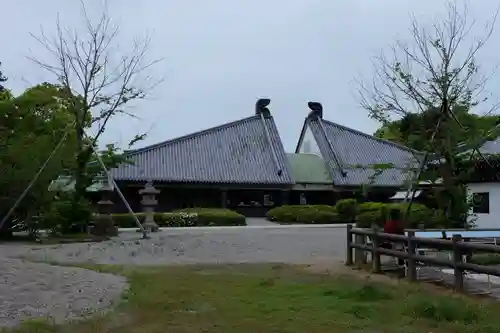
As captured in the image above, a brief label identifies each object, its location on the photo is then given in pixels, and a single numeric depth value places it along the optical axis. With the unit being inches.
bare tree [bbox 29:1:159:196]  938.2
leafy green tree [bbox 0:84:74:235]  786.2
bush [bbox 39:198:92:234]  830.5
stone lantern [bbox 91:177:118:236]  859.4
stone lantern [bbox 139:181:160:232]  1005.6
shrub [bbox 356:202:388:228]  1083.9
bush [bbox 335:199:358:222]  1277.1
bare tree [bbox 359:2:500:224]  807.1
